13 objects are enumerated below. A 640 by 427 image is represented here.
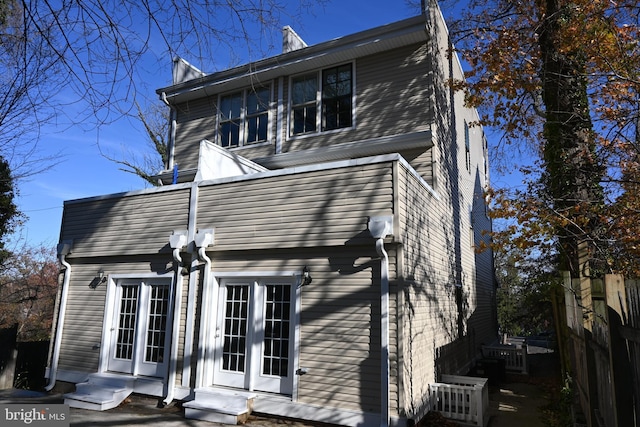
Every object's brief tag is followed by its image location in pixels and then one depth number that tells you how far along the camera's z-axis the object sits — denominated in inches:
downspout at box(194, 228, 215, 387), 318.7
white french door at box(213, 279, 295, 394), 298.4
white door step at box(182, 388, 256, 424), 281.9
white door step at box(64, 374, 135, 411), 324.2
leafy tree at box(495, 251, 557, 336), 641.0
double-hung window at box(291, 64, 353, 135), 442.9
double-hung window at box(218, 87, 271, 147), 487.2
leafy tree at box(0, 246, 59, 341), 812.6
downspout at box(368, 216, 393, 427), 254.8
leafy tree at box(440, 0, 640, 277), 341.7
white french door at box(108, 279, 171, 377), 352.8
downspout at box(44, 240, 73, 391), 391.9
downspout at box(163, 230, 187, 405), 327.6
